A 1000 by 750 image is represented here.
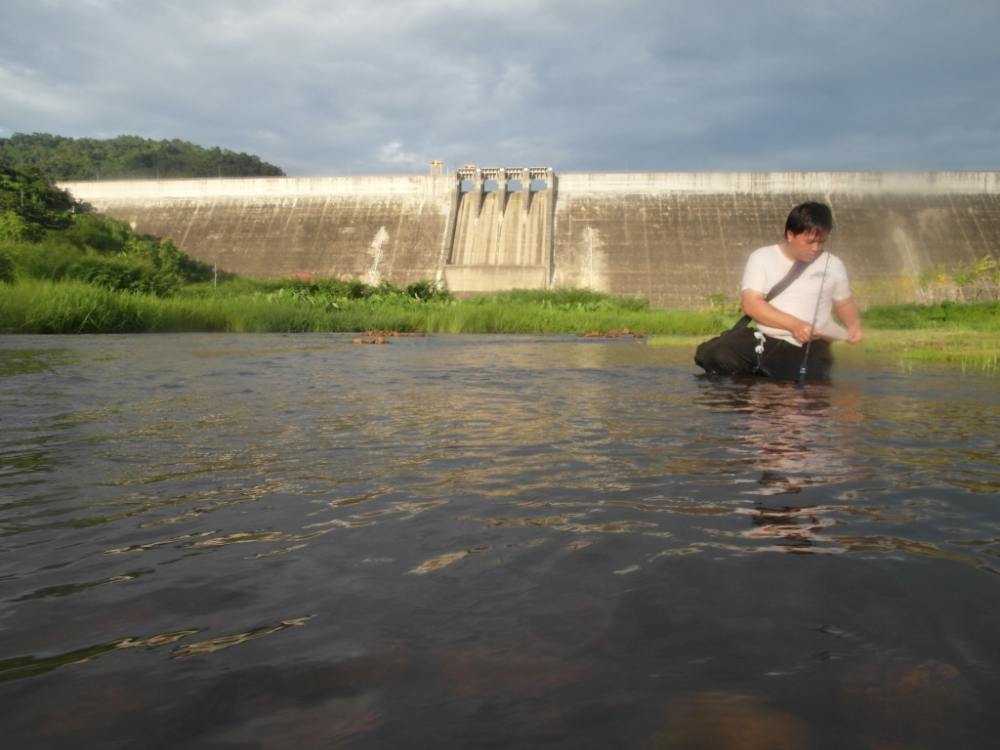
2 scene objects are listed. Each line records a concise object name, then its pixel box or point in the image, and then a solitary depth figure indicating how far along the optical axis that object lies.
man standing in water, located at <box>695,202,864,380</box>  5.33
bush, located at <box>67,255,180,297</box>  18.25
